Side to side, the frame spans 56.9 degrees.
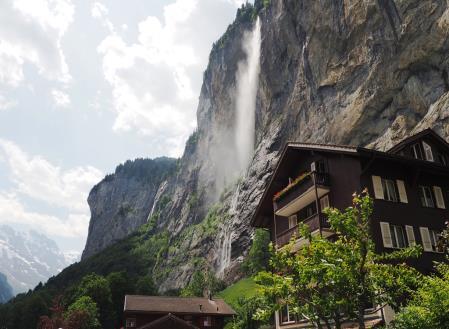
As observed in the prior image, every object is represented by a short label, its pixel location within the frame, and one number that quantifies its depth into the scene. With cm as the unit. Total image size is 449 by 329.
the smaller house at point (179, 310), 5284
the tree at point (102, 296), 8212
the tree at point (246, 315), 5391
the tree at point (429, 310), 1494
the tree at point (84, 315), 5562
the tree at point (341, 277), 1398
